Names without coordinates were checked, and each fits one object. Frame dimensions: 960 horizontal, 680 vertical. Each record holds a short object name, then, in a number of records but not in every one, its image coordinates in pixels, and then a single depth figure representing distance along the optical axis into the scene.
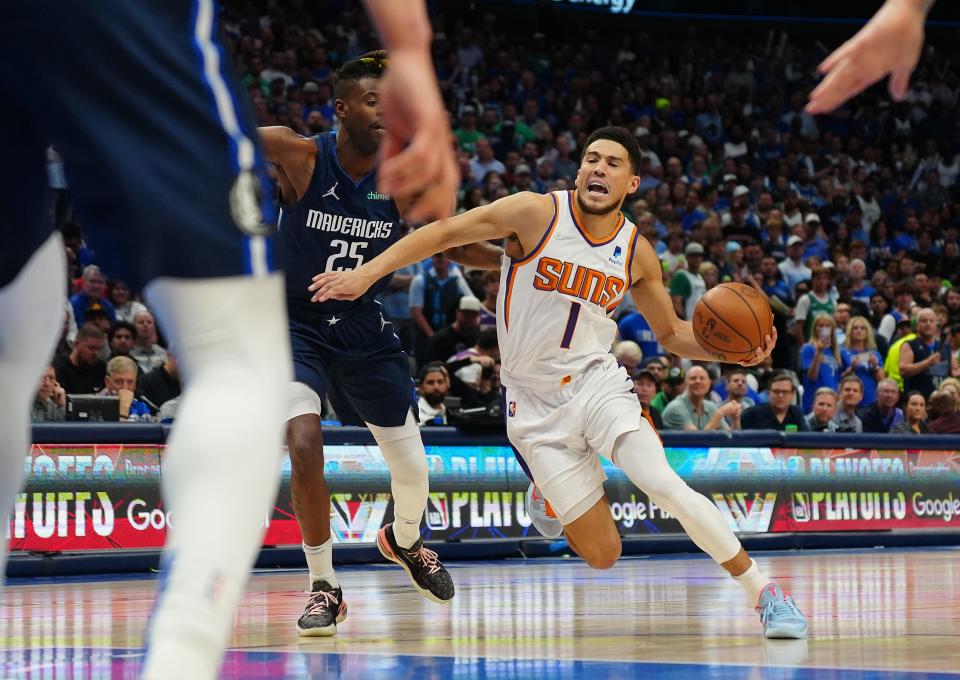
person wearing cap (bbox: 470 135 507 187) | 17.14
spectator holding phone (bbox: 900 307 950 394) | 15.15
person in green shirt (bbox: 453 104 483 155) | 17.88
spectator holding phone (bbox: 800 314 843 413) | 14.81
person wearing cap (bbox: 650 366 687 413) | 13.03
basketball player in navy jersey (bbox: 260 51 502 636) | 5.80
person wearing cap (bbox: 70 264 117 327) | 11.91
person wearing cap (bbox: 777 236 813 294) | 17.03
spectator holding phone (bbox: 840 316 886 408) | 14.77
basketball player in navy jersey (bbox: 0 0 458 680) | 1.86
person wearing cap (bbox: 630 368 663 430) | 12.05
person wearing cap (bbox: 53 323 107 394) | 10.66
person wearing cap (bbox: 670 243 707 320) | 14.97
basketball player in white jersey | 6.33
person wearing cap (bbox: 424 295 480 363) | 12.42
